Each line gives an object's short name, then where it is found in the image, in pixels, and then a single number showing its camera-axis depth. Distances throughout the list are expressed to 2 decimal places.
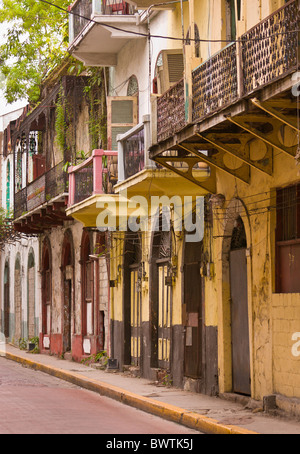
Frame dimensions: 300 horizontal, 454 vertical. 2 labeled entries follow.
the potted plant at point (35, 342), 30.34
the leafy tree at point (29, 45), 30.02
